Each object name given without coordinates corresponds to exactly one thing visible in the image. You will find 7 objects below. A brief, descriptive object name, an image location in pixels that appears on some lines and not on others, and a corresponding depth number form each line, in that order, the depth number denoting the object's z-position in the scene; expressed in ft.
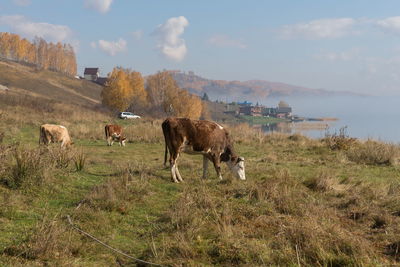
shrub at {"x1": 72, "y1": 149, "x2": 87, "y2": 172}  34.67
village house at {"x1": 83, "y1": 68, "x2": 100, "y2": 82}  524.52
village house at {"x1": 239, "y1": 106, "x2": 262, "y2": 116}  561.02
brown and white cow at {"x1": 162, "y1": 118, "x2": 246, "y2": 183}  34.88
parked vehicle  174.96
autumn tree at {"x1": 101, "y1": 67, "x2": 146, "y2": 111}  223.30
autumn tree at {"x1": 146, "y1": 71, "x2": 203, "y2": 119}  243.19
